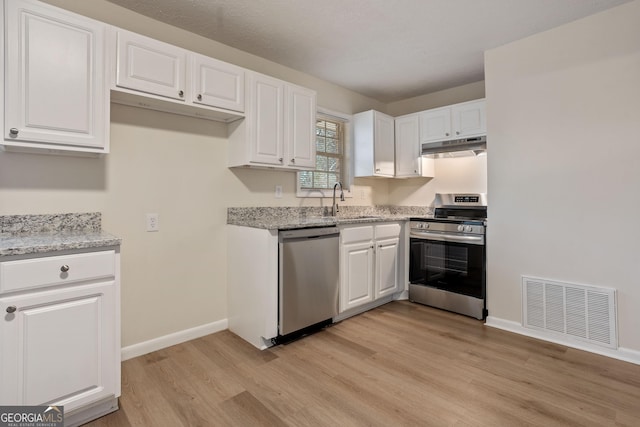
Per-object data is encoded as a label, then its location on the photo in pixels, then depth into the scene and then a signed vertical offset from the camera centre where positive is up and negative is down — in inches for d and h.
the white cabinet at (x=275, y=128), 103.2 +30.5
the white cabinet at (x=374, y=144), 150.0 +34.8
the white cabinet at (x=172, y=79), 78.2 +37.5
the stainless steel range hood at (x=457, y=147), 130.4 +29.9
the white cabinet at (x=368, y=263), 117.6 -18.4
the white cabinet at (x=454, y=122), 129.7 +40.9
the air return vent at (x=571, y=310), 92.7 -29.1
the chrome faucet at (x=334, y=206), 142.8 +4.9
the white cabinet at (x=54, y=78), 64.3 +30.0
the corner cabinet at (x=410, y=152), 152.3 +31.6
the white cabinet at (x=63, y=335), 54.4 -21.4
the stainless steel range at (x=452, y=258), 120.0 -16.6
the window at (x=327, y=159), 140.3 +27.8
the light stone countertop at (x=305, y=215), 100.2 +0.9
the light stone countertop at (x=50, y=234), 56.5 -3.7
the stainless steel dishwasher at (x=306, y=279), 96.3 -20.1
